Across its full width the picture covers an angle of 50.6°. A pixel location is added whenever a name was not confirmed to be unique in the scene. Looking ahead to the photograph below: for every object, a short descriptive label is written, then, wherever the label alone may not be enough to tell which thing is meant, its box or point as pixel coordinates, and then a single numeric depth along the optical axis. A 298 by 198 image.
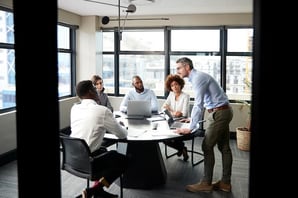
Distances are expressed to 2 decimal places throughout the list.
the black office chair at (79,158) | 2.49
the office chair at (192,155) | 4.24
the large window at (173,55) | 5.70
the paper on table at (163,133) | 2.99
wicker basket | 4.88
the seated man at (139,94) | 4.51
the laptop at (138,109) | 3.91
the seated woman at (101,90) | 4.49
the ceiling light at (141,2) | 4.40
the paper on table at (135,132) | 2.98
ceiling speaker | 5.66
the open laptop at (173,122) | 3.39
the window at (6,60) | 4.20
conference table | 3.42
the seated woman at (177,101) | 4.19
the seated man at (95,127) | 2.62
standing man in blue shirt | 3.15
